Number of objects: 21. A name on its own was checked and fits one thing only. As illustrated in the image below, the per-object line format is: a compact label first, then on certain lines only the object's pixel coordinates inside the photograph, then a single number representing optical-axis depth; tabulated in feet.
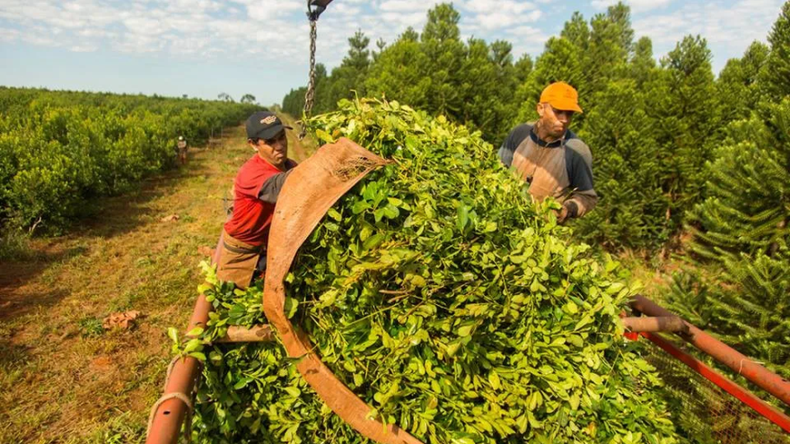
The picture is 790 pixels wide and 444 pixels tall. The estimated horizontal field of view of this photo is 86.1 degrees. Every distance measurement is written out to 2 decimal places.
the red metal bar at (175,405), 4.45
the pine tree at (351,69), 104.58
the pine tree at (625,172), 28.55
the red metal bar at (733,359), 5.74
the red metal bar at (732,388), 5.80
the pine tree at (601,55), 42.83
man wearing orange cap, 10.96
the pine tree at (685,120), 29.27
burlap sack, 4.95
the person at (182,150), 62.97
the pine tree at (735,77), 32.30
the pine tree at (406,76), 46.34
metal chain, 8.23
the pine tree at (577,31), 55.36
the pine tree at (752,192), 11.68
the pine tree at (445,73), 47.19
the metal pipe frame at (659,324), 7.09
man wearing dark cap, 8.61
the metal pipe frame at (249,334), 6.03
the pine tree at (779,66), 13.30
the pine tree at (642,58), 69.07
